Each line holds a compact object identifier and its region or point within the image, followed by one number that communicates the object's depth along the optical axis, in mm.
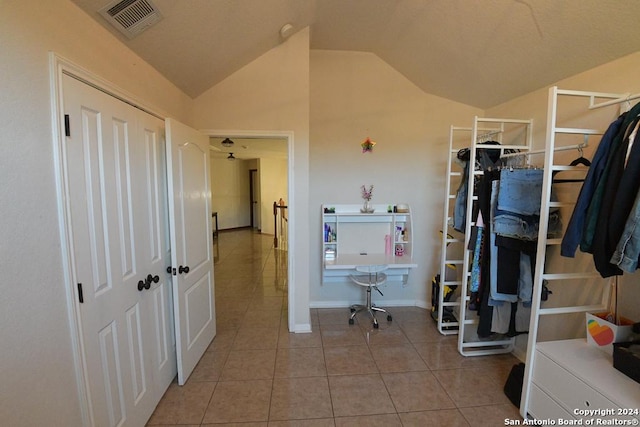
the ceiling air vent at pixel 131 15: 1344
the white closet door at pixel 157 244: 1789
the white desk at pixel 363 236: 3283
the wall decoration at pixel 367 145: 3270
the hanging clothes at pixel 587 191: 1392
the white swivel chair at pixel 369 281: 2904
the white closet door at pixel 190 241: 1985
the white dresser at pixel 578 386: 1311
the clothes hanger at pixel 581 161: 1671
